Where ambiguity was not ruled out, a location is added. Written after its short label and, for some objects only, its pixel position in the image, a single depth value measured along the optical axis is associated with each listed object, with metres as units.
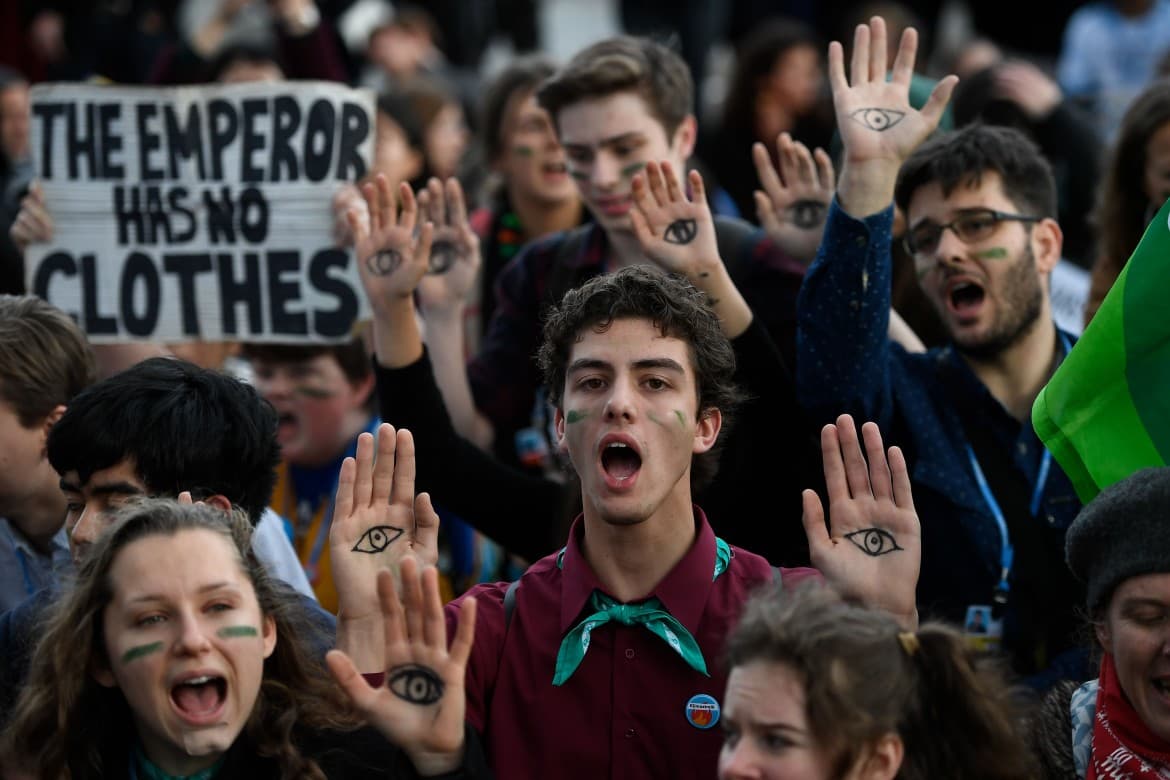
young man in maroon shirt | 3.82
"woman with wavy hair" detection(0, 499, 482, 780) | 3.60
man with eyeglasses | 4.66
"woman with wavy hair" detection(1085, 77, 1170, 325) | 5.48
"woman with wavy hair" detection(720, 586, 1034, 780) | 3.35
